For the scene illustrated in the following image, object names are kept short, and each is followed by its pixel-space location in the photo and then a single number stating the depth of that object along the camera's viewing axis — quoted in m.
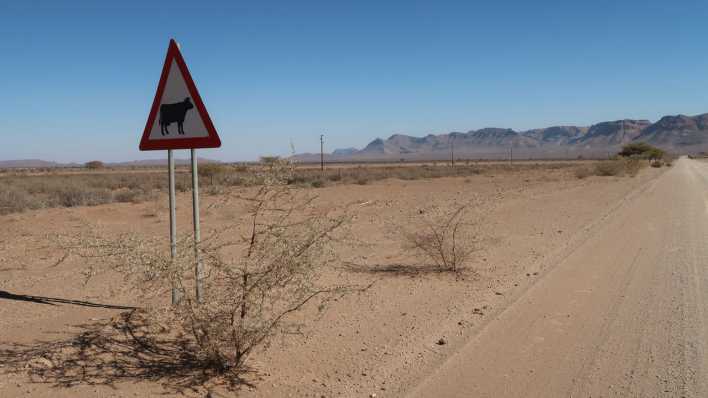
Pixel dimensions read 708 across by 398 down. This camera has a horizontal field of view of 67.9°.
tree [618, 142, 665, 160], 90.68
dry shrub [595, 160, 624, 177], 44.31
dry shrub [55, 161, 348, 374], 4.18
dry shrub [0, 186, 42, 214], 17.34
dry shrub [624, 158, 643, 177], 44.52
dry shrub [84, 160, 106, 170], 107.03
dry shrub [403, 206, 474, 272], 8.30
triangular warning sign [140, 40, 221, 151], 4.69
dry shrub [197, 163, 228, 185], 34.42
